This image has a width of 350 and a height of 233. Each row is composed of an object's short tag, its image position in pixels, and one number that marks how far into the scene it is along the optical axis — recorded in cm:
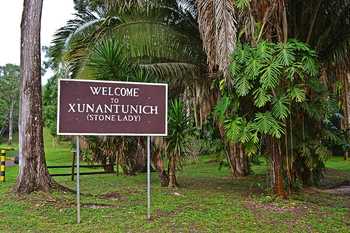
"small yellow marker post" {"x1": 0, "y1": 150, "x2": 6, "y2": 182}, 1295
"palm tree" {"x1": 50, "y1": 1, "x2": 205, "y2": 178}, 1222
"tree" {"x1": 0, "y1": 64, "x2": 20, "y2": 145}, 5481
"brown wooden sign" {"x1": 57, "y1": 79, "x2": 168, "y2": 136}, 715
